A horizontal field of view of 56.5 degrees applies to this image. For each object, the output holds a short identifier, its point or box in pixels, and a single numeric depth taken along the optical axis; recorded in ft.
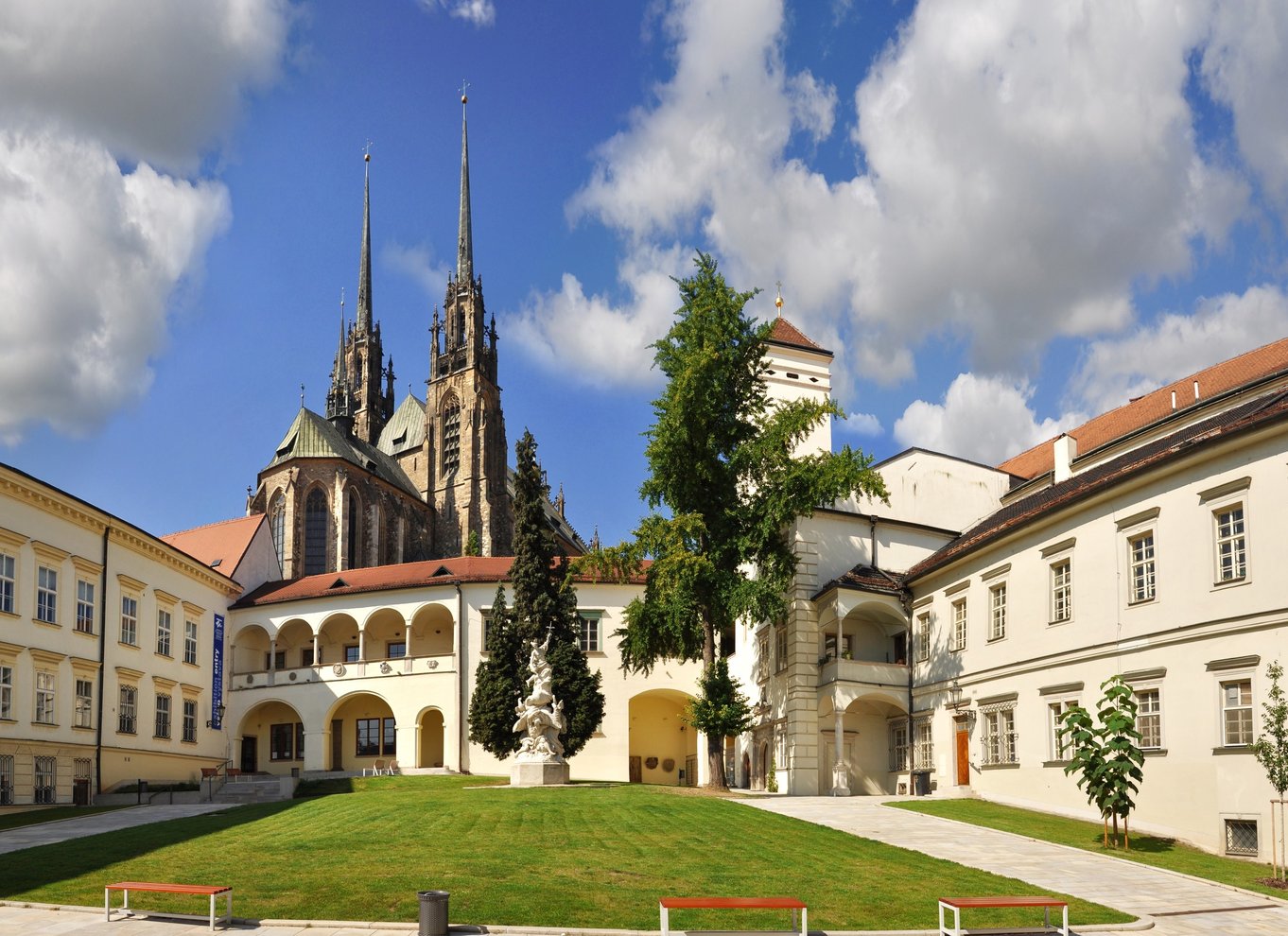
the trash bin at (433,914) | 44.68
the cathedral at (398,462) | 269.44
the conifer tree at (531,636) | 147.02
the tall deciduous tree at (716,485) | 120.57
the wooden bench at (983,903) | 45.32
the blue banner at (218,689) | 163.22
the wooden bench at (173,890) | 48.26
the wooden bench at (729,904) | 44.21
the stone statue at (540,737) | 119.96
